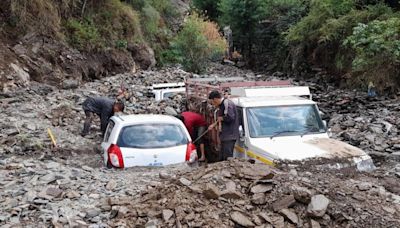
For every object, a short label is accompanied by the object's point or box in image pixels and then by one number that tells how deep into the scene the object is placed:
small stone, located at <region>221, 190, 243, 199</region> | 5.46
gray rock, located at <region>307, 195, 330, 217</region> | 5.07
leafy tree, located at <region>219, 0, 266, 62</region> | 36.25
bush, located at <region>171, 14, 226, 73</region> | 29.16
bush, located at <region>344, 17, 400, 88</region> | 15.59
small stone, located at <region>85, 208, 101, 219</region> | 5.58
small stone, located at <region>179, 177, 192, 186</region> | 5.85
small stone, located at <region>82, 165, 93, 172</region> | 7.97
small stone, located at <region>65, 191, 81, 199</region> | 6.18
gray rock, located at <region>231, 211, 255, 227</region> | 5.07
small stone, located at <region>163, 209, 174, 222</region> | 5.21
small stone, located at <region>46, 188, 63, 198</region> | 6.16
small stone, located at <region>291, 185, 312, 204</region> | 5.27
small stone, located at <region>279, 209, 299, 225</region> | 5.09
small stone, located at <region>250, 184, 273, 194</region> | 5.50
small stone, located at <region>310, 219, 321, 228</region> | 4.99
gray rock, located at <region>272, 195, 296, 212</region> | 5.25
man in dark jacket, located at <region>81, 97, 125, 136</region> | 11.29
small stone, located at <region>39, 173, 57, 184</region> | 6.76
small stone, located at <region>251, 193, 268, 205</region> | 5.37
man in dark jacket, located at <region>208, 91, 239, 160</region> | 8.45
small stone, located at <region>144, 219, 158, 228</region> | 5.17
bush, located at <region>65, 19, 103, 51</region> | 20.67
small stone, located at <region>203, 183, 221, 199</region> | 5.43
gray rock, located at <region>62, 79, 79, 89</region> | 18.00
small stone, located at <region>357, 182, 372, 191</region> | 5.92
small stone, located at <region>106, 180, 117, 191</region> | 6.61
